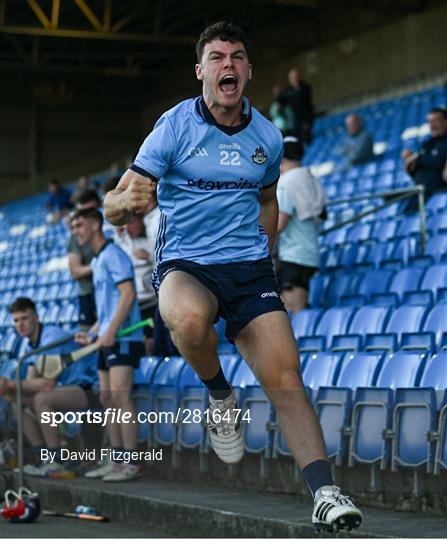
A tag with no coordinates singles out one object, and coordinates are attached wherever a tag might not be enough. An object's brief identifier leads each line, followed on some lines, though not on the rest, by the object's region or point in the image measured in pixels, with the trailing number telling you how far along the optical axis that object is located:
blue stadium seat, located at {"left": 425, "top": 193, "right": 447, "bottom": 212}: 10.72
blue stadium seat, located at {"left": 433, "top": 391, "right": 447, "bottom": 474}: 5.88
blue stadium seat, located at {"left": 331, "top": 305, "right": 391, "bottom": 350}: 7.98
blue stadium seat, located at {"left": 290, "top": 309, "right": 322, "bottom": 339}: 8.80
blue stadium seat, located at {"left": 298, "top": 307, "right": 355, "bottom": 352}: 8.28
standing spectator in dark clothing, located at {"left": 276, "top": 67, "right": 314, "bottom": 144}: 18.75
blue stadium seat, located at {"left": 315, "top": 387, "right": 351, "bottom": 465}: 6.65
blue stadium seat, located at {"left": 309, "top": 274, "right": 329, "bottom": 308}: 10.19
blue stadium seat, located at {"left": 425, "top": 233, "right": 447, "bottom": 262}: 9.67
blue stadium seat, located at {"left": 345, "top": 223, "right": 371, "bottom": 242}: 11.36
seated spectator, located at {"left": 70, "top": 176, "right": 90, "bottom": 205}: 21.35
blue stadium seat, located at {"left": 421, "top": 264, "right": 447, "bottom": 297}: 8.81
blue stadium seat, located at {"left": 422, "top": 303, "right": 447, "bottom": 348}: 7.64
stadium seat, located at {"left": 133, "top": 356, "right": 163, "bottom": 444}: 8.02
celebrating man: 4.65
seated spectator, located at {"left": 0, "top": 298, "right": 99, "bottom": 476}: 8.11
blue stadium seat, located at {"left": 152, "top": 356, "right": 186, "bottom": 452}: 7.89
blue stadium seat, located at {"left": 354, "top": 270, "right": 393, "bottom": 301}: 9.46
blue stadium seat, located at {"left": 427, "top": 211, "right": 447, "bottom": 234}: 10.27
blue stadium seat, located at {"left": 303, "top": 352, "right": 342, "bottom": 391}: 7.30
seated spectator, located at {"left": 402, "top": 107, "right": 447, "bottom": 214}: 10.79
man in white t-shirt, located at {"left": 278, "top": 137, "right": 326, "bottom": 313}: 9.26
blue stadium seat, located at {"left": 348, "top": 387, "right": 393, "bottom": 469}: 6.38
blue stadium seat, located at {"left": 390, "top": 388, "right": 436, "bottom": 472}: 6.10
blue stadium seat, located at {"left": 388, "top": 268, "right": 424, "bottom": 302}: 9.04
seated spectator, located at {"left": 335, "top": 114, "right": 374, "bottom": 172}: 15.33
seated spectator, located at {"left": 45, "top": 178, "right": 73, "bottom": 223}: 22.92
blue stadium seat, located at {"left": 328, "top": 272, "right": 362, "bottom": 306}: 9.87
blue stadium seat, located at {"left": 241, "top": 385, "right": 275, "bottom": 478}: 7.18
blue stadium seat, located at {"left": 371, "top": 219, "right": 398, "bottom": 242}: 11.04
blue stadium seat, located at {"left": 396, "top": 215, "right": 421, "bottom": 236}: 10.71
